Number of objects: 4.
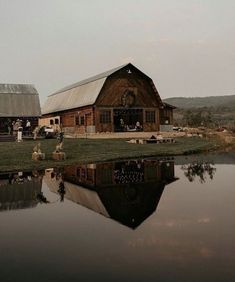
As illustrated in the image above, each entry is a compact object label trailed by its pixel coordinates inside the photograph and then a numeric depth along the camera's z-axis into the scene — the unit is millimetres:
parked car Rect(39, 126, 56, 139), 40031
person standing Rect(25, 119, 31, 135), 42594
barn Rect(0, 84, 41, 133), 44375
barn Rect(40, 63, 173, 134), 43906
